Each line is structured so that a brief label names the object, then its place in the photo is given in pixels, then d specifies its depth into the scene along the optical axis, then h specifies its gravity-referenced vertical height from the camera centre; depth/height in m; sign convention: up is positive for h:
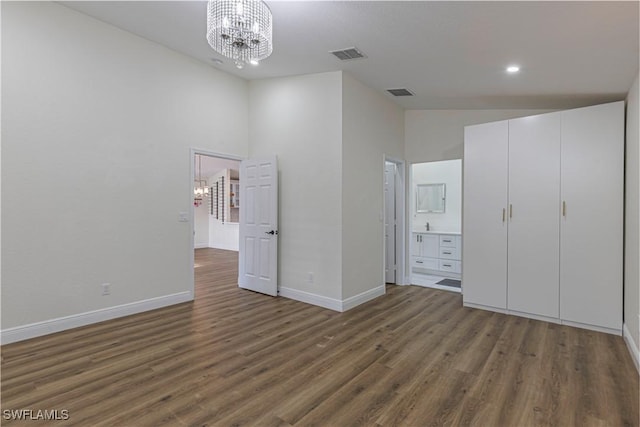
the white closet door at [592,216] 3.49 -0.05
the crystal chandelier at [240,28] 2.37 +1.39
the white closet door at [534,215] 3.81 -0.04
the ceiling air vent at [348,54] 3.58 +1.80
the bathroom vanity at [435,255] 6.41 -0.91
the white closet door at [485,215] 4.15 -0.05
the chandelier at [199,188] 10.55 +0.78
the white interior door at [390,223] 5.79 -0.21
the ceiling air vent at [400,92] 4.70 +1.77
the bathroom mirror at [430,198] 7.15 +0.30
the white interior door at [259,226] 4.84 -0.23
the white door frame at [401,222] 5.72 -0.19
